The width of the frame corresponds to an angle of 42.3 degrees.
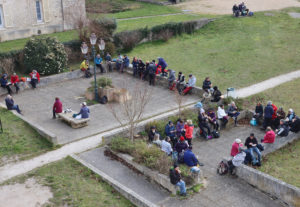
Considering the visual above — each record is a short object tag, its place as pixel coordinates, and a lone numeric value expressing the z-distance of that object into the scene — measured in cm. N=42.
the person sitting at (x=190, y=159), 1369
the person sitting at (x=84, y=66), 2569
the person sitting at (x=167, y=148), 1470
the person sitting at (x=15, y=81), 2284
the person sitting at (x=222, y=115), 1777
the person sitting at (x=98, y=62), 2616
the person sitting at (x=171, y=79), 2297
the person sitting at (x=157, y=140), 1574
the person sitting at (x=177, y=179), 1250
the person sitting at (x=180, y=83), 2250
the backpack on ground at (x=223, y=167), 1399
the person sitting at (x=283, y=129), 1595
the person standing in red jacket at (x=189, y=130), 1595
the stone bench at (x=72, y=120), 1805
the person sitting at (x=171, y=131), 1611
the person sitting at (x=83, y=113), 1820
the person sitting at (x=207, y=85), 2122
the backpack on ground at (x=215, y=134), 1706
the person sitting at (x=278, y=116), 1719
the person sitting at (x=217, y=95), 2012
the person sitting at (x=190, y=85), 2197
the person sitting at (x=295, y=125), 1627
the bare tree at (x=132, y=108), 1599
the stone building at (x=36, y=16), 3153
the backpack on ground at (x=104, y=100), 2118
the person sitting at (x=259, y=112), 1806
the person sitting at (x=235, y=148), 1412
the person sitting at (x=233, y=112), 1812
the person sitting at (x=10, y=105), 1958
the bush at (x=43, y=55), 2575
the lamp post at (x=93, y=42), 1989
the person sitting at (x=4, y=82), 2264
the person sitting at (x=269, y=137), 1517
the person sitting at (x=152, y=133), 1614
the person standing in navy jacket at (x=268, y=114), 1717
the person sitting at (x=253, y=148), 1417
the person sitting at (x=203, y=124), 1686
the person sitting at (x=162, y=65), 2430
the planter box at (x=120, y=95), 2112
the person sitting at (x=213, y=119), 1725
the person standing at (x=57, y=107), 1908
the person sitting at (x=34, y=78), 2359
